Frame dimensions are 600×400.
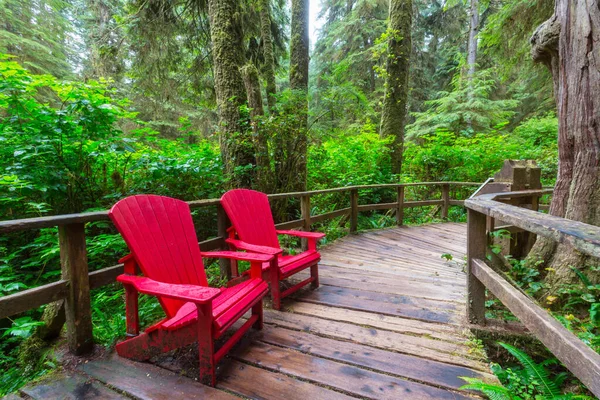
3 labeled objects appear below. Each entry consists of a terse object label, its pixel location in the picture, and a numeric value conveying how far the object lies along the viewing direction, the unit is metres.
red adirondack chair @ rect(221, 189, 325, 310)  2.24
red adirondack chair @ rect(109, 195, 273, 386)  1.41
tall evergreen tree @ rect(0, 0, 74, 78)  6.85
